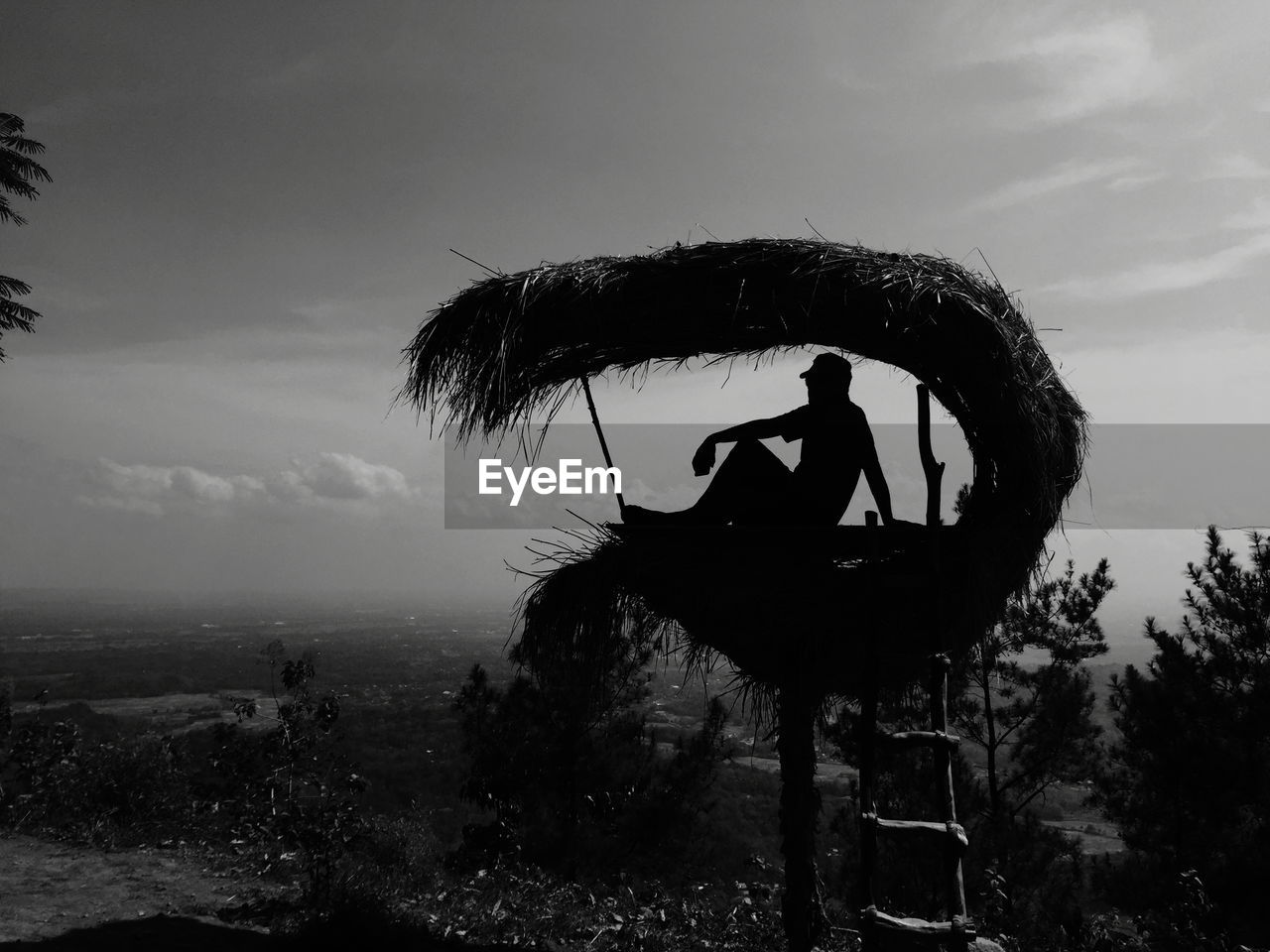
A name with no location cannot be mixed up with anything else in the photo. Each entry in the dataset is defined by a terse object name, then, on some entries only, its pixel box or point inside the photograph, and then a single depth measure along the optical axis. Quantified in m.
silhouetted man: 4.16
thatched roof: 3.75
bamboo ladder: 3.34
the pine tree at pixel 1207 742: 7.71
